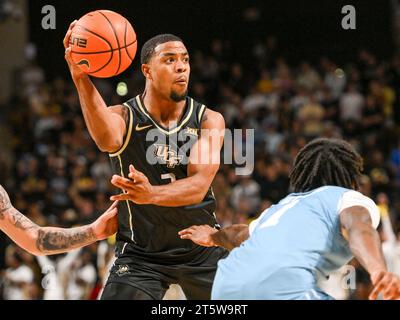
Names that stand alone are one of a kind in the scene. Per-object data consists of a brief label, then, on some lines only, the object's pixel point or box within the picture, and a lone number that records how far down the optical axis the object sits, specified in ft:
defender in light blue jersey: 23.94
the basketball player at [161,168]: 36.55
